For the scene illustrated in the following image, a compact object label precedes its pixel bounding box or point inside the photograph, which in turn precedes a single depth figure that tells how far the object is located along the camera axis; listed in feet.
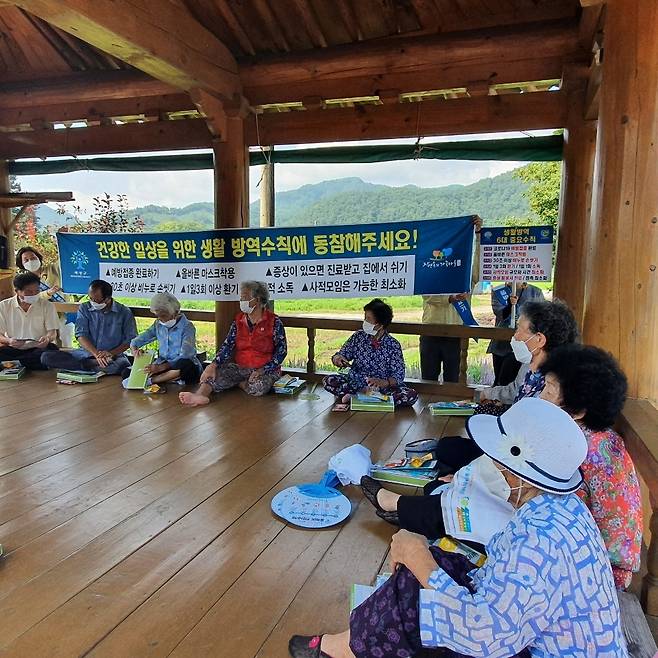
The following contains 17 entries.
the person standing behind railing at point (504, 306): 13.03
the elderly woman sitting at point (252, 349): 13.39
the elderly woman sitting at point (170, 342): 14.01
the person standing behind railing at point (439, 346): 13.88
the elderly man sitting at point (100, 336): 14.99
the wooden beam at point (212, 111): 13.03
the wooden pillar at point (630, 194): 7.18
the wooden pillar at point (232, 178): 14.65
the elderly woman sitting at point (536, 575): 3.15
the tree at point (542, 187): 27.71
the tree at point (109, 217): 25.55
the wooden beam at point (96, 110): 15.30
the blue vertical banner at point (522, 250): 12.86
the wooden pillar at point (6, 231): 18.84
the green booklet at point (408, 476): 8.15
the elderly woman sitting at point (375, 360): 12.51
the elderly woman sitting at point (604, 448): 4.84
